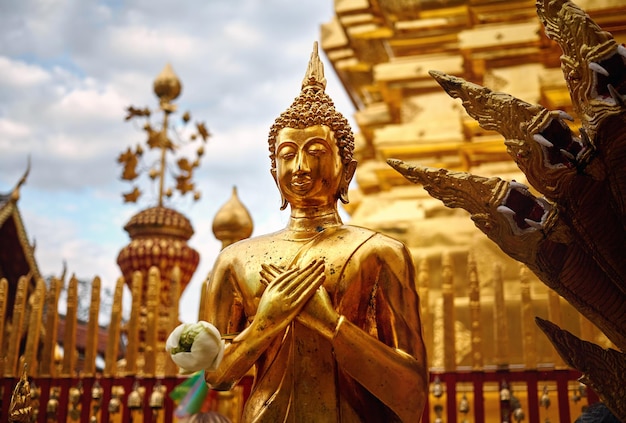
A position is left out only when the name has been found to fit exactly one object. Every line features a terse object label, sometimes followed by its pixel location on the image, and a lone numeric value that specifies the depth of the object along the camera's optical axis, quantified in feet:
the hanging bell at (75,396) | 13.28
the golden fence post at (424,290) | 13.43
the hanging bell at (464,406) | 12.19
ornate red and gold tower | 20.02
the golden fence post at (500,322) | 12.68
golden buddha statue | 8.45
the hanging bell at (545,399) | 12.02
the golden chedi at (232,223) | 13.98
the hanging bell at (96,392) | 13.17
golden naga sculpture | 7.33
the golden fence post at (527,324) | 12.45
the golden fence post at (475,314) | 12.65
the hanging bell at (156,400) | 12.86
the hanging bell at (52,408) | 13.28
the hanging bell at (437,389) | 12.30
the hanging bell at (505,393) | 12.01
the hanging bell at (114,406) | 12.98
